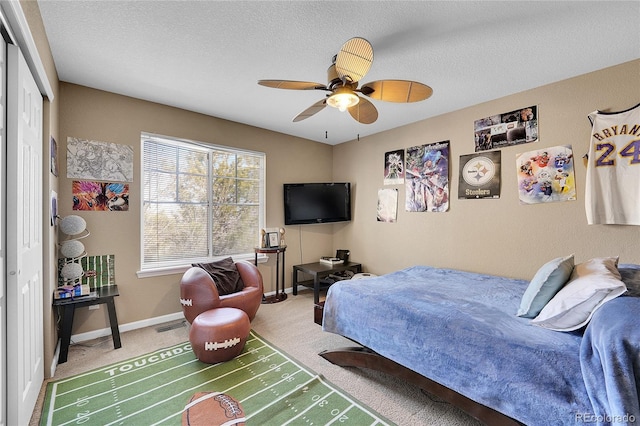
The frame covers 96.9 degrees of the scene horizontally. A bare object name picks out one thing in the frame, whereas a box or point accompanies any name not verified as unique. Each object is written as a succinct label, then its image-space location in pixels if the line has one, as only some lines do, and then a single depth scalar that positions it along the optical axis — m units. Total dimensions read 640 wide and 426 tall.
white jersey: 2.25
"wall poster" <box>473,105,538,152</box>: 2.84
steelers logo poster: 3.10
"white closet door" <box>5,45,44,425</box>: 1.43
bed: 1.13
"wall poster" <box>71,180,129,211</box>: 2.77
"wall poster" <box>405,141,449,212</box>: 3.51
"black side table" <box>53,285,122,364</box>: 2.38
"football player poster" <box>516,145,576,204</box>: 2.62
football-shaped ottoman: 2.33
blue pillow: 1.68
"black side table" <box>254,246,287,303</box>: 3.86
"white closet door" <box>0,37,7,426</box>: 1.35
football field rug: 1.74
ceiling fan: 1.71
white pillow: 1.38
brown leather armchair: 2.77
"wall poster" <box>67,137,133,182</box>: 2.74
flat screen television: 4.34
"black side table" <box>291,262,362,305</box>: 3.91
